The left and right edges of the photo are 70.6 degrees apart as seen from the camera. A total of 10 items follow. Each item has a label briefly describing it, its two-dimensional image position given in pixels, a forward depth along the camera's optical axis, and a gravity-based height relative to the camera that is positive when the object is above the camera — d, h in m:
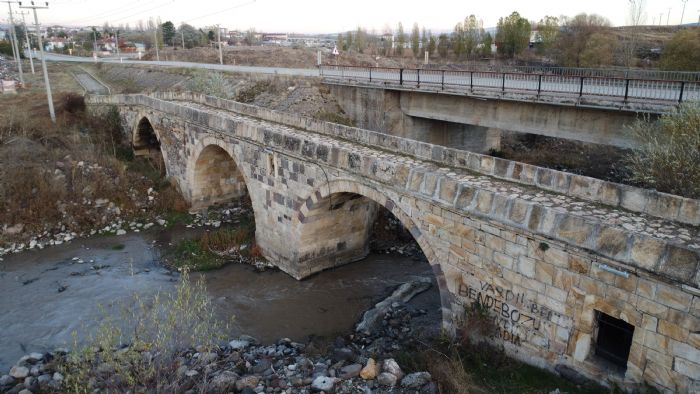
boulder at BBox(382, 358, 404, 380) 7.38 -4.48
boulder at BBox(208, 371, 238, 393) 7.11 -4.55
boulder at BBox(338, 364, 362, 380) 7.58 -4.64
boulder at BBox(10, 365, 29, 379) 8.09 -4.94
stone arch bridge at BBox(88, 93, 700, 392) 5.87 -2.57
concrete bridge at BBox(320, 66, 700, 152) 12.88 -1.22
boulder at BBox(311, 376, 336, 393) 7.21 -4.59
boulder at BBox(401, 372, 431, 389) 7.01 -4.40
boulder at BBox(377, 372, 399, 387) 7.16 -4.47
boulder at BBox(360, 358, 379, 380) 7.45 -4.54
